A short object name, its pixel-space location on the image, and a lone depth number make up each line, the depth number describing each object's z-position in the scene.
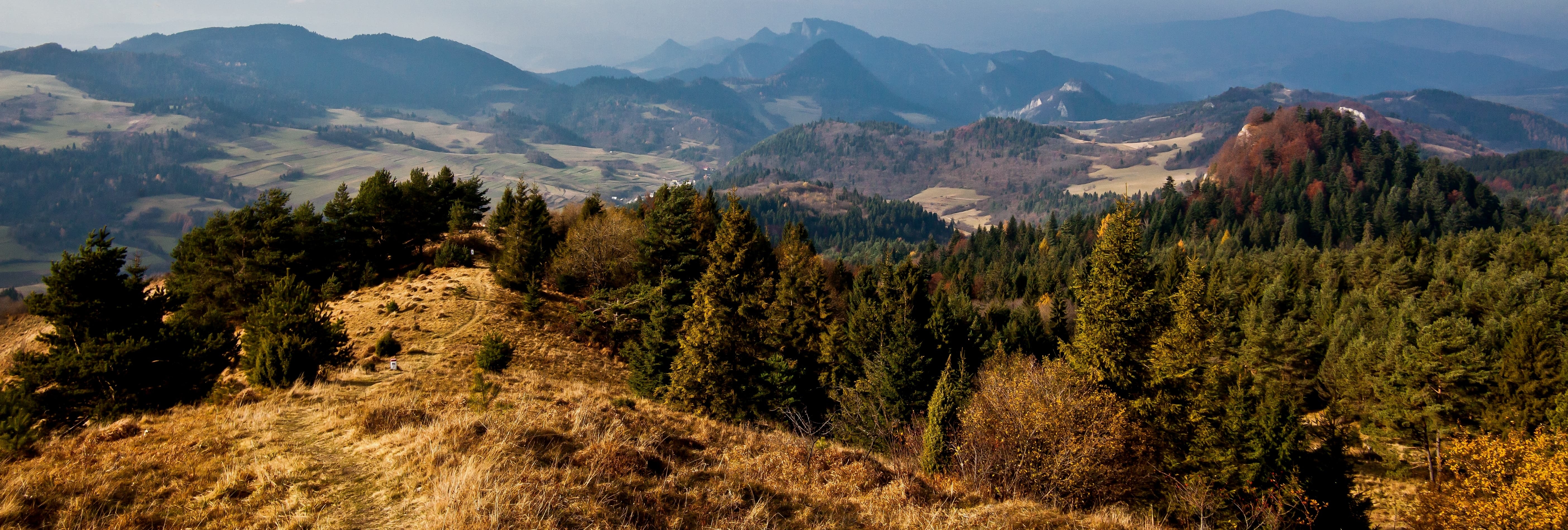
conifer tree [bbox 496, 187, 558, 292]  47.78
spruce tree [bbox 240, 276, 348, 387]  22.55
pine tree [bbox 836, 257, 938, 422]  41.66
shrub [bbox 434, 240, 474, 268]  52.47
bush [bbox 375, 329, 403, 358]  34.91
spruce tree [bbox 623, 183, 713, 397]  39.09
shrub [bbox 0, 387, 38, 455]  13.33
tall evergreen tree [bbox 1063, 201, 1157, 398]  27.45
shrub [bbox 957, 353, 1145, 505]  20.34
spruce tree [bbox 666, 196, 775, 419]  34.03
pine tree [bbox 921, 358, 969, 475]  20.27
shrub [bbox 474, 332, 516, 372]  32.81
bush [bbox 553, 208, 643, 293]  49.31
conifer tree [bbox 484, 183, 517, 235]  57.25
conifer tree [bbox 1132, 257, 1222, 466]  27.25
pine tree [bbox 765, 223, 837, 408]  47.16
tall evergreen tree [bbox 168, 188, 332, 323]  42.03
